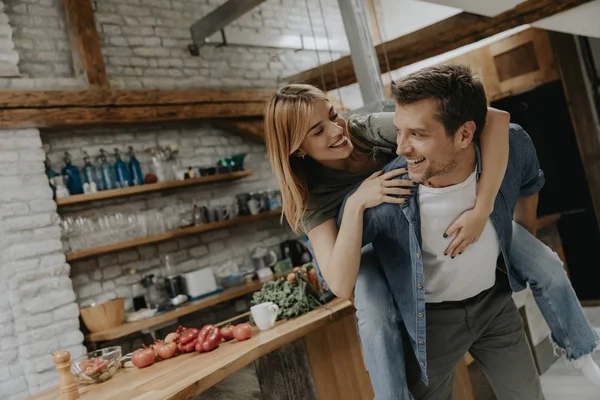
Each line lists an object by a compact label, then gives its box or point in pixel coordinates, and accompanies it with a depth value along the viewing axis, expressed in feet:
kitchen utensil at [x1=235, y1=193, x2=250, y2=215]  18.24
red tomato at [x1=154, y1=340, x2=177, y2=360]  8.01
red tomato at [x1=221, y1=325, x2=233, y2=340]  8.21
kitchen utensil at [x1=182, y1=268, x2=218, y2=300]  15.81
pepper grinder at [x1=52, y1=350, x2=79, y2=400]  6.30
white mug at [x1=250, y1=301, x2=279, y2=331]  8.25
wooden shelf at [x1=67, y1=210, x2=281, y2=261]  14.24
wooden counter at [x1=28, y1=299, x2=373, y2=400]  6.44
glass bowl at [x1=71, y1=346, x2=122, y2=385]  7.38
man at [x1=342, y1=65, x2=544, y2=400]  4.85
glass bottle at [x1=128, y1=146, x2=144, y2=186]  15.92
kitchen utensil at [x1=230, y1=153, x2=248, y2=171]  18.40
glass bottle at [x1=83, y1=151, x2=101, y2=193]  14.85
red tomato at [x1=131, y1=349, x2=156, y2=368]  7.80
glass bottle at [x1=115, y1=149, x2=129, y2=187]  15.53
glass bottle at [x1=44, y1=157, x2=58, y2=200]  14.16
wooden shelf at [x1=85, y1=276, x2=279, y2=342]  13.47
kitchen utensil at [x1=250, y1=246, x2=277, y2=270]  18.42
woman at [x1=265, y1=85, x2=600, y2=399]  5.06
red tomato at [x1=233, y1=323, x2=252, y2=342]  7.97
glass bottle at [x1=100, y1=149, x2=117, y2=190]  15.30
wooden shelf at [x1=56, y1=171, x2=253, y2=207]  14.29
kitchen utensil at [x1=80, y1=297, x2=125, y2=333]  13.80
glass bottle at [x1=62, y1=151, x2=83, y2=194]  14.67
